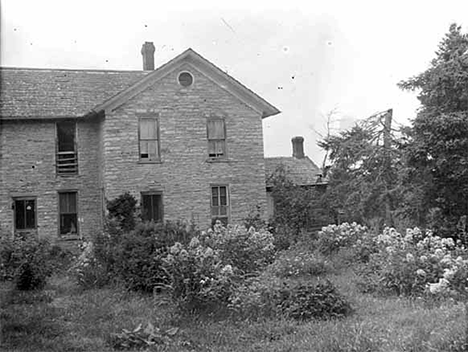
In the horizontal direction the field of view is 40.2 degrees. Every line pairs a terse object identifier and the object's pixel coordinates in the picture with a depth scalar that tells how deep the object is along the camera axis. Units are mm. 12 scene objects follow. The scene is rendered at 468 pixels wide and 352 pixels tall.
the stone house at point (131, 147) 16938
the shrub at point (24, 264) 10383
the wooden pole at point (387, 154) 14206
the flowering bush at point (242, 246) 11086
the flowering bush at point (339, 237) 13289
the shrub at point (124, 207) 15695
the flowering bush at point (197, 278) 7672
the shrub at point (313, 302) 7156
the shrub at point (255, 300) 7348
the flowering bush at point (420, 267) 7645
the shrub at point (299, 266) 10352
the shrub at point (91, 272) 10398
